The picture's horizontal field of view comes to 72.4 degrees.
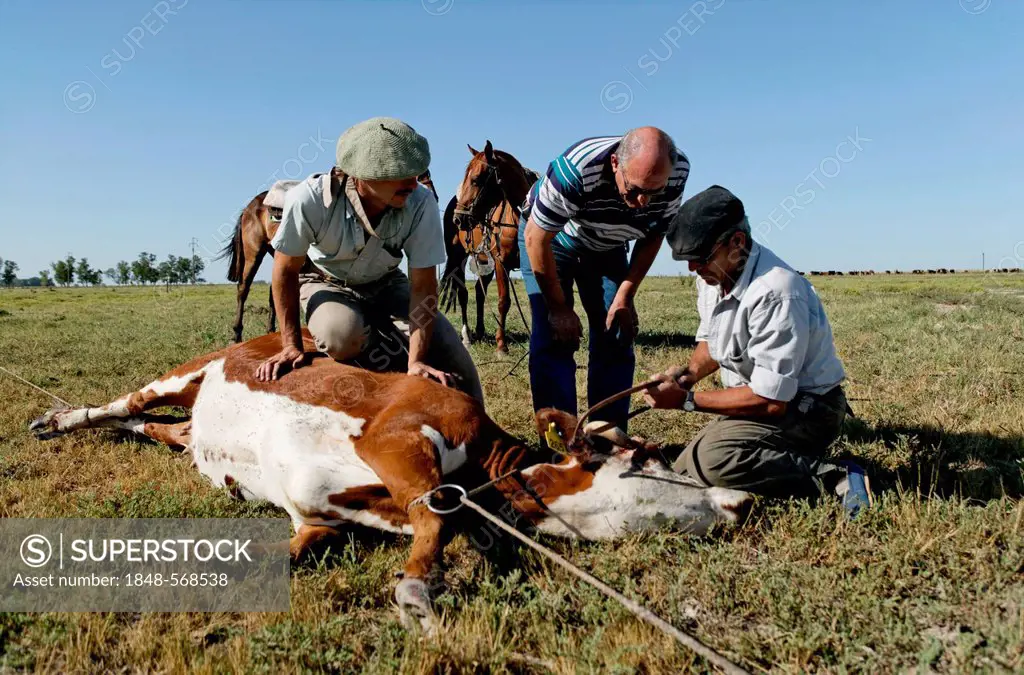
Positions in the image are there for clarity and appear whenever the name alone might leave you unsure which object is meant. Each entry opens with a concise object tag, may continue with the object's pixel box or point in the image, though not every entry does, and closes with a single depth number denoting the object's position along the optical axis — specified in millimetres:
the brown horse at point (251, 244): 10547
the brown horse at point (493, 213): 9719
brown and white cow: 3109
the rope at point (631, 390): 3252
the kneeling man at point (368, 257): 3801
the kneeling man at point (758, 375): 3201
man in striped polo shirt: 4102
